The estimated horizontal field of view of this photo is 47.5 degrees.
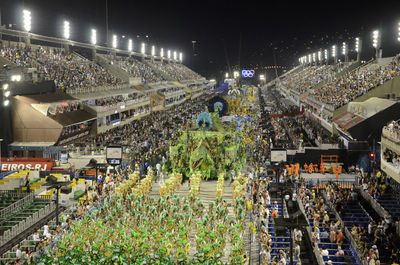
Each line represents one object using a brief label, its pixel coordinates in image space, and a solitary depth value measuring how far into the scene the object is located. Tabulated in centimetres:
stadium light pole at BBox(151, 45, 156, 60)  13385
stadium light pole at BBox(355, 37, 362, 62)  7490
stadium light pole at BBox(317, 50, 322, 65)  12368
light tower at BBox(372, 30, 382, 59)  6300
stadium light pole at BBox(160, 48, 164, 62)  14449
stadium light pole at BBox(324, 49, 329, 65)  11278
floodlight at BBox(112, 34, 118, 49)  9606
